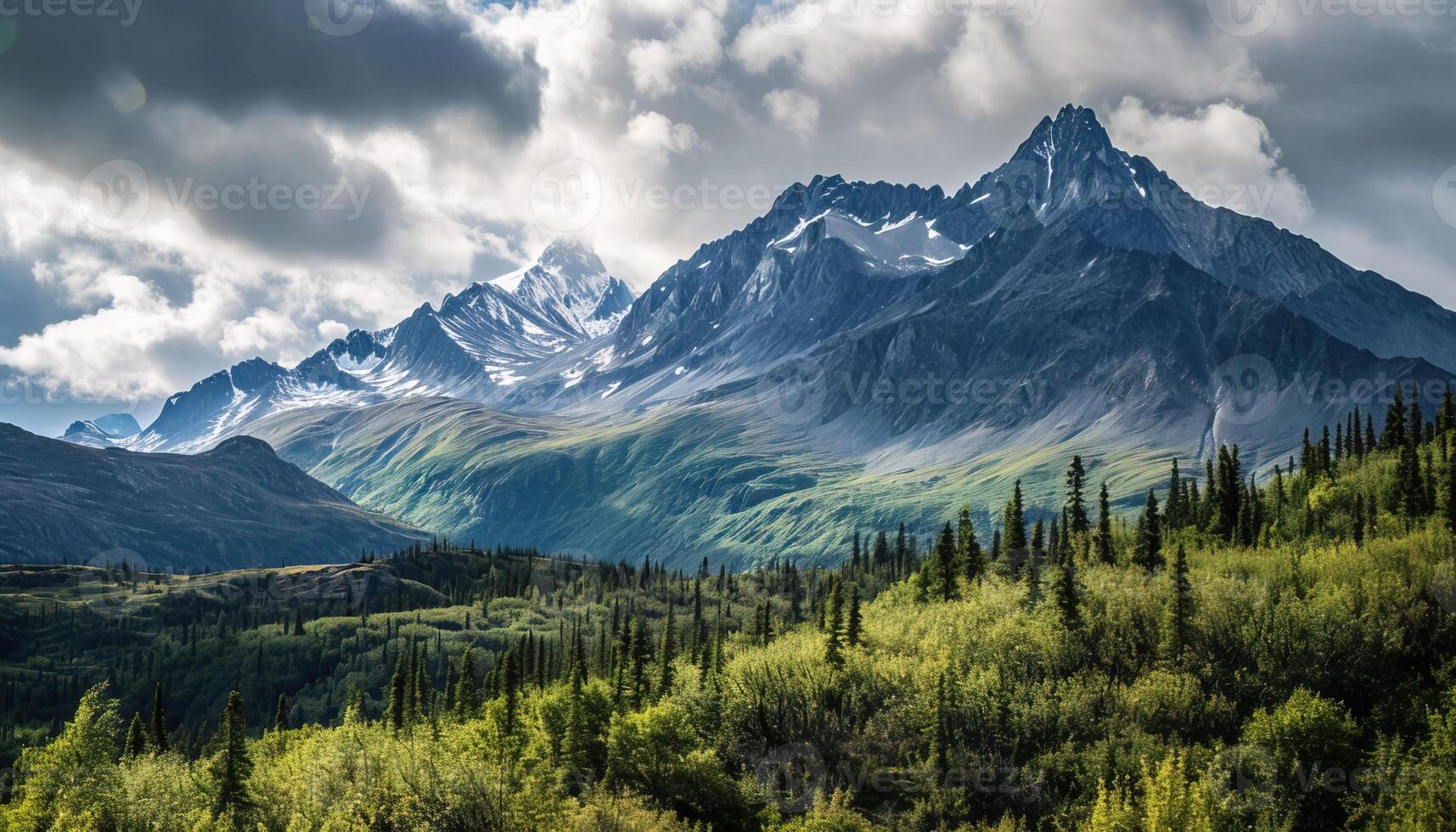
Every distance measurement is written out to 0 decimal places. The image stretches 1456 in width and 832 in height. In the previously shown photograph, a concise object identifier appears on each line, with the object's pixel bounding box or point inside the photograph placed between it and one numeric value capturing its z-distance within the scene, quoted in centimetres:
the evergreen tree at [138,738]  13188
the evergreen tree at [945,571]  15325
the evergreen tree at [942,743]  10031
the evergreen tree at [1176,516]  18950
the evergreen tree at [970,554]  16100
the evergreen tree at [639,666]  13388
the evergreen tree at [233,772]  9275
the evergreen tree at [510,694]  12351
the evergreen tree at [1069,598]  11744
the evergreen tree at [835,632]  12150
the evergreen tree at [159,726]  13550
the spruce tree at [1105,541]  15138
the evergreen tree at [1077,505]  15475
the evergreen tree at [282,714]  16968
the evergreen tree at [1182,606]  11169
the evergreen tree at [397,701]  15238
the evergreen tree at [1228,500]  16712
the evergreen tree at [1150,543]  14362
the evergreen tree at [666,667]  13800
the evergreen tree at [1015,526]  16538
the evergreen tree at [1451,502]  12850
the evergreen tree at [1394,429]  19004
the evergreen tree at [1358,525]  14062
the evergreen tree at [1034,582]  13275
